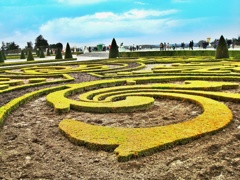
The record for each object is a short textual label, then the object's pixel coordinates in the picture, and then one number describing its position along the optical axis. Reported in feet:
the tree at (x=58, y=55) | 98.48
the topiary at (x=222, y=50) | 62.25
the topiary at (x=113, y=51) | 85.62
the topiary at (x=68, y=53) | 97.68
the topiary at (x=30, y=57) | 97.18
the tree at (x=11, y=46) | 219.88
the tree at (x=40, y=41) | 241.19
